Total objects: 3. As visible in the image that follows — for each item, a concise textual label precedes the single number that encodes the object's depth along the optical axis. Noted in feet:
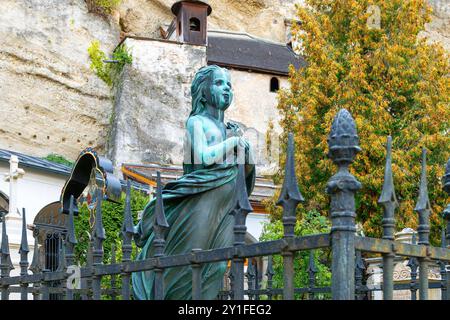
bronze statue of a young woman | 16.34
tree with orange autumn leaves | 57.62
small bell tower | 108.58
